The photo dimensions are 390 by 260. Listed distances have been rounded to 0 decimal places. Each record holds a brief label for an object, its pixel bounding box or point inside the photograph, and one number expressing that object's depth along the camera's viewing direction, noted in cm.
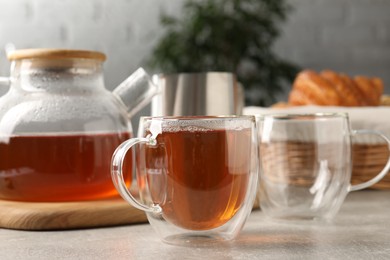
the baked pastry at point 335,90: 122
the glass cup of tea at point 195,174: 64
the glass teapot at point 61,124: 80
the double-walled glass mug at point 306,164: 75
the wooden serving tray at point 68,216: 74
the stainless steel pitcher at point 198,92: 97
